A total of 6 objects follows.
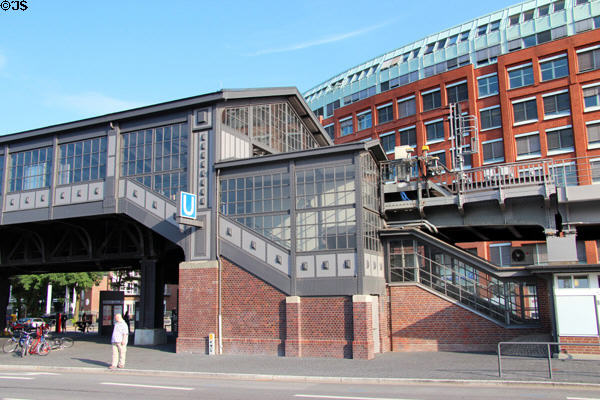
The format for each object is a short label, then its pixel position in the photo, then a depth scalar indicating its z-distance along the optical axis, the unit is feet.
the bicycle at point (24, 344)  69.26
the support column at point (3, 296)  110.73
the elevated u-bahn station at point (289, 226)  64.64
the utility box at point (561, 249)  64.08
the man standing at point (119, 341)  55.21
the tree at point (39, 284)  162.30
